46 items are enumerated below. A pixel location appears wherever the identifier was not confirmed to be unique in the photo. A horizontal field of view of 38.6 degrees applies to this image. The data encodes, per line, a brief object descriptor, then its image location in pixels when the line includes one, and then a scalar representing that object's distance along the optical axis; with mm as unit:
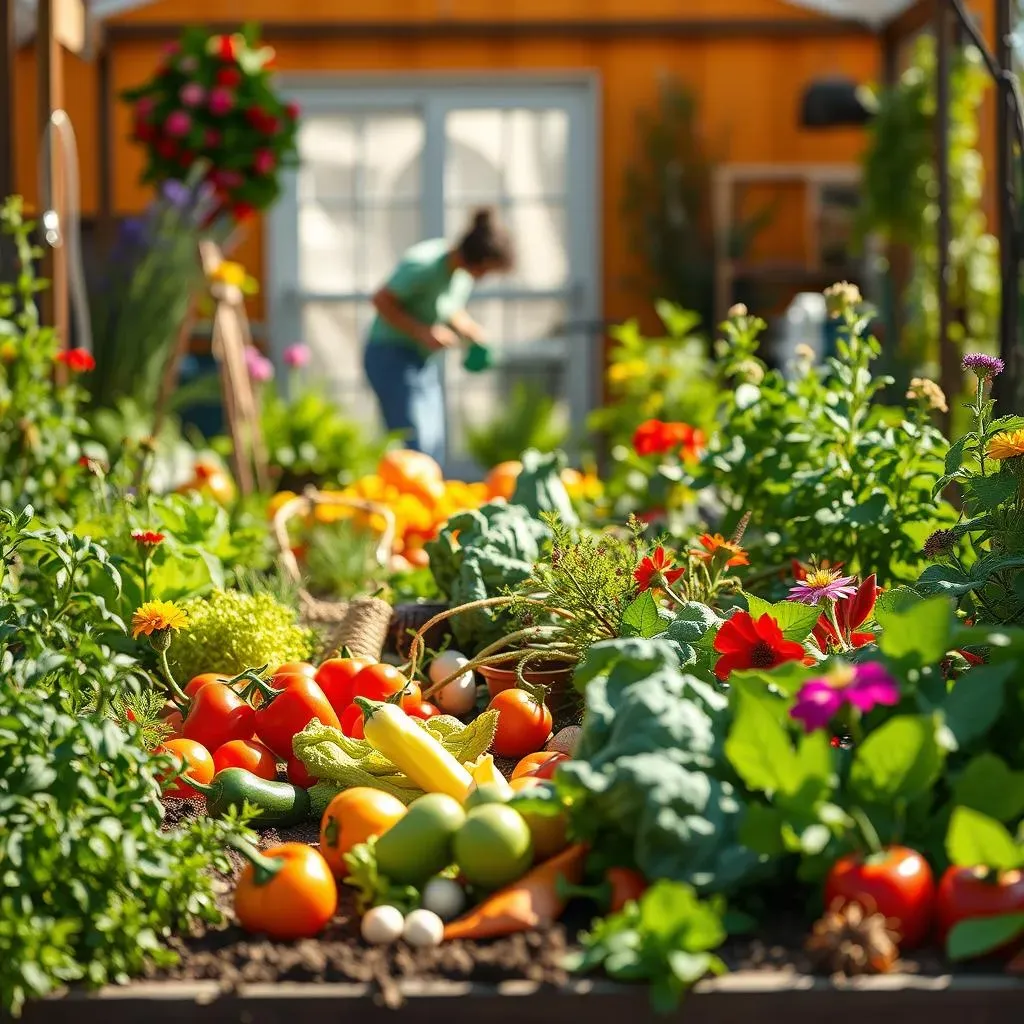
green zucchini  1778
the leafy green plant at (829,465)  2434
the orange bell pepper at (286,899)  1435
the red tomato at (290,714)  2000
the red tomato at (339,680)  2143
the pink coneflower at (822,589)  1904
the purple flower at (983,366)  1956
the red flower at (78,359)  3330
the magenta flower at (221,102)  4992
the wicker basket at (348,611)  2428
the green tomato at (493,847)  1454
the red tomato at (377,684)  2135
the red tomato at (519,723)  2041
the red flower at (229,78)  5004
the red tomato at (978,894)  1277
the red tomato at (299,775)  1951
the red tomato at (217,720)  2023
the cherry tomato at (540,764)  1717
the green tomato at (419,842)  1493
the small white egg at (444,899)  1459
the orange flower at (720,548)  2203
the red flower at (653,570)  2080
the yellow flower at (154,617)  2088
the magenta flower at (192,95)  4973
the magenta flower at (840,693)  1337
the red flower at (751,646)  1724
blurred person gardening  5469
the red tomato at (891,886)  1302
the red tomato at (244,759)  1940
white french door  8867
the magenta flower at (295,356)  5820
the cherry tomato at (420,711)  2051
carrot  1397
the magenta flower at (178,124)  4973
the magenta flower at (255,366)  5898
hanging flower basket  5016
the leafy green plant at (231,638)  2365
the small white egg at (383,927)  1396
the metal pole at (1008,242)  3396
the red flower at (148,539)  2219
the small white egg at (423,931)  1381
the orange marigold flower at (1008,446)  1807
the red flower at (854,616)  1878
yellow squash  1680
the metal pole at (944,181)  4523
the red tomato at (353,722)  1973
